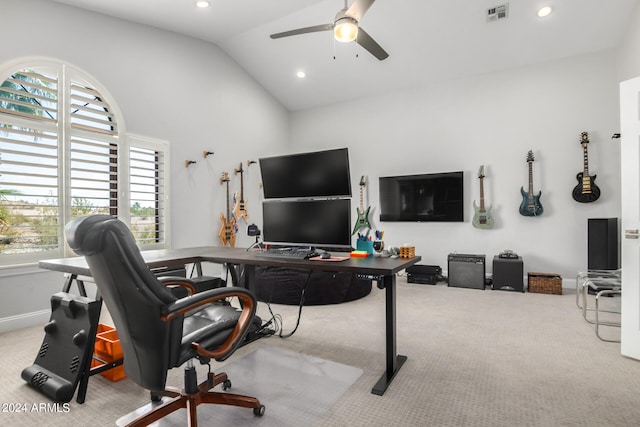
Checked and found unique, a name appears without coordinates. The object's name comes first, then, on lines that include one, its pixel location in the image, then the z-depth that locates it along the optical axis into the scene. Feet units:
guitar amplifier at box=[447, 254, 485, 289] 15.25
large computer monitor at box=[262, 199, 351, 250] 7.22
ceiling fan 7.86
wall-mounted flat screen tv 16.76
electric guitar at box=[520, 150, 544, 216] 15.12
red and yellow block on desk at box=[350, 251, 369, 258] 7.71
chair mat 5.47
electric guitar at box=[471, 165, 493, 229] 16.14
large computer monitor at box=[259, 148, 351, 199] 7.26
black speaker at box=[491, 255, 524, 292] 14.49
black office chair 3.87
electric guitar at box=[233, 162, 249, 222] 17.49
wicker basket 13.94
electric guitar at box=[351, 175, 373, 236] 19.12
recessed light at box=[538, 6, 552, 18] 12.39
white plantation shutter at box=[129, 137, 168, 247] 13.14
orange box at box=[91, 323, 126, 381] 6.83
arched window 9.86
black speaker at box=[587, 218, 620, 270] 13.12
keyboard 7.07
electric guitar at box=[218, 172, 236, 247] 16.74
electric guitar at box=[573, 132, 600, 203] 14.03
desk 6.15
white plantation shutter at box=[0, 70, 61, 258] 9.74
